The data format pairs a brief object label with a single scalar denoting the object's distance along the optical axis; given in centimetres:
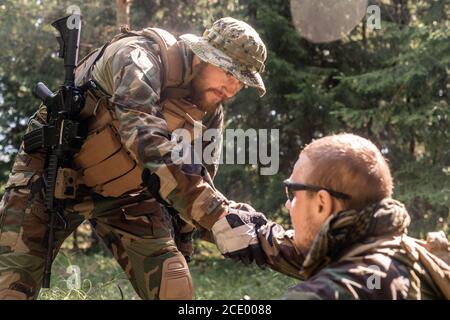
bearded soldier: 294
